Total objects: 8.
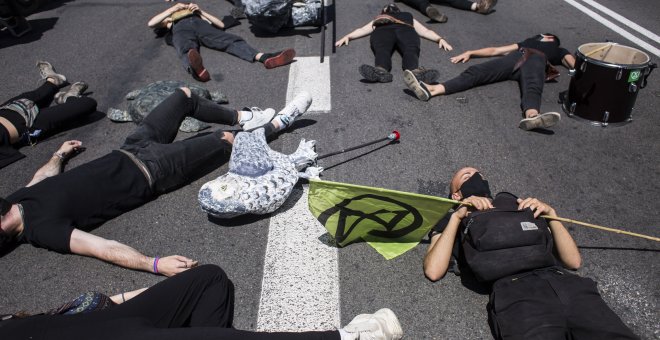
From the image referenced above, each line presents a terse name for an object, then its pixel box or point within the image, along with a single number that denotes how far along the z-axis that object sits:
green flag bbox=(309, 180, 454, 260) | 3.10
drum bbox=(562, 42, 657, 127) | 4.46
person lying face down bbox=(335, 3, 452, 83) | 5.65
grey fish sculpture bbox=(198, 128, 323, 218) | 3.50
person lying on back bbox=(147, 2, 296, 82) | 6.13
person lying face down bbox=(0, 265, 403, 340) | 2.42
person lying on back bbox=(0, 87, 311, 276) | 3.33
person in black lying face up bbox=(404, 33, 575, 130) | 5.08
